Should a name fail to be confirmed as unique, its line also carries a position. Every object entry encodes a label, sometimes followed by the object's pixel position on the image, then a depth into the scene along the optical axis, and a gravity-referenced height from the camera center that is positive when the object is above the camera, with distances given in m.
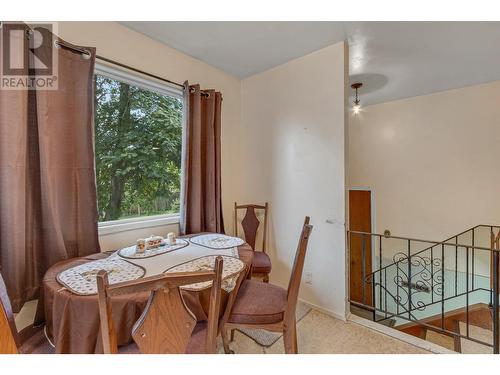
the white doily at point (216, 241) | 1.68 -0.44
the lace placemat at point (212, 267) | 1.08 -0.46
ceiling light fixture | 3.04 +1.33
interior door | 3.73 -0.92
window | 1.82 +0.35
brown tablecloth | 0.91 -0.55
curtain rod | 1.45 +0.96
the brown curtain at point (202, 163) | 2.19 +0.22
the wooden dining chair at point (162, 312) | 0.69 -0.44
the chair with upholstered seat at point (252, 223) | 2.59 -0.45
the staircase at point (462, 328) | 2.21 -1.74
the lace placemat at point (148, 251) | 1.42 -0.44
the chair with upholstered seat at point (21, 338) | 0.66 -0.75
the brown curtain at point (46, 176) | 1.27 +0.06
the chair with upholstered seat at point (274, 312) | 1.22 -0.72
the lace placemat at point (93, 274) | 1.00 -0.44
